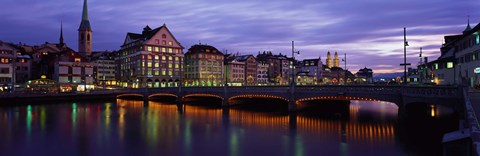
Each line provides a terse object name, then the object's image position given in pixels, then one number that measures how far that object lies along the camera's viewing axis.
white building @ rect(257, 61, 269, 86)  169.18
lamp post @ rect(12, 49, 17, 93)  91.30
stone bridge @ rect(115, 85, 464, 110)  33.41
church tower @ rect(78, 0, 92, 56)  162.12
